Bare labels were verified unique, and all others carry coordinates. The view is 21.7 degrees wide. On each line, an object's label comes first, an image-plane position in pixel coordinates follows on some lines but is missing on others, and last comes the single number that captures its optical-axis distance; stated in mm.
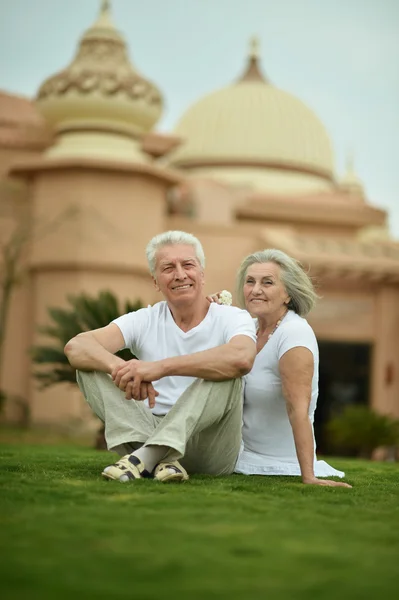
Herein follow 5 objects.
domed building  18547
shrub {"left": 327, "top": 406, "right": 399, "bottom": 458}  16359
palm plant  12766
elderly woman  5137
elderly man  4684
